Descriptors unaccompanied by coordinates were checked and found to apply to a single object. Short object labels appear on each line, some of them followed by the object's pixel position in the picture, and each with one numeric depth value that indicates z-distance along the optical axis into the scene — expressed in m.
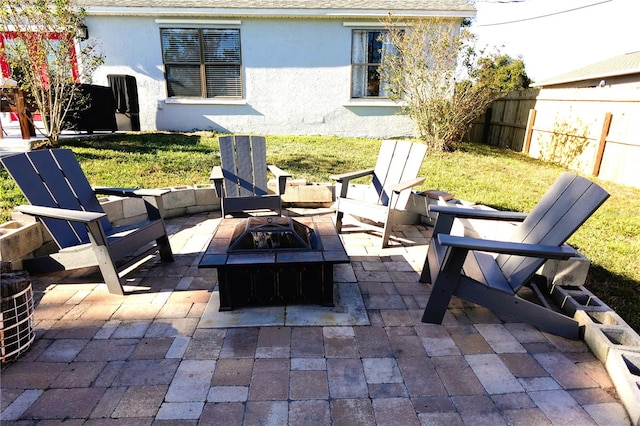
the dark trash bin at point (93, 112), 6.80
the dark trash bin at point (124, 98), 8.01
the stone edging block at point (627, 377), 1.70
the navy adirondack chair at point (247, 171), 4.07
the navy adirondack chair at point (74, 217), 2.62
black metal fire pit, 2.47
